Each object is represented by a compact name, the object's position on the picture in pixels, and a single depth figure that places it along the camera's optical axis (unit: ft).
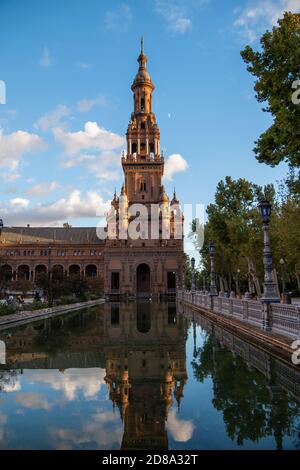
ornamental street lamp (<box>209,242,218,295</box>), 95.84
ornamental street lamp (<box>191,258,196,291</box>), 133.39
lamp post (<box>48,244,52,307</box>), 120.69
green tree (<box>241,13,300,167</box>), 42.91
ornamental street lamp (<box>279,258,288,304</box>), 84.03
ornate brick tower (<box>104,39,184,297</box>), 235.20
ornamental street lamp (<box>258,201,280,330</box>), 47.55
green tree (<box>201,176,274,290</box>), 119.03
